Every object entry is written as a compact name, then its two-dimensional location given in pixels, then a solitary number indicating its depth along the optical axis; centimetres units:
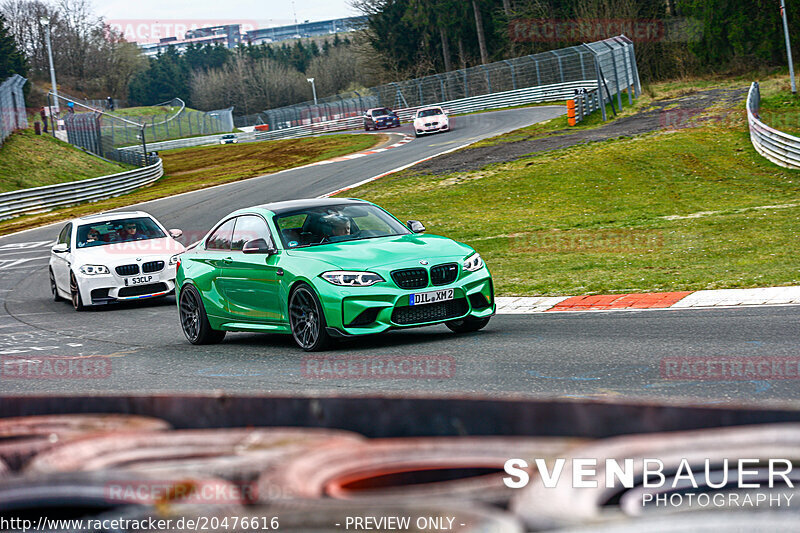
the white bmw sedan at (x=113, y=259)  1645
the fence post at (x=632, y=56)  5091
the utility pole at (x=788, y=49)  4222
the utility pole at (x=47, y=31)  6106
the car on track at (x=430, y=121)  5406
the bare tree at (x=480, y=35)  8562
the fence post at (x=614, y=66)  4588
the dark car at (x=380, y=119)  6744
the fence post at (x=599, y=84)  4222
